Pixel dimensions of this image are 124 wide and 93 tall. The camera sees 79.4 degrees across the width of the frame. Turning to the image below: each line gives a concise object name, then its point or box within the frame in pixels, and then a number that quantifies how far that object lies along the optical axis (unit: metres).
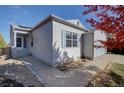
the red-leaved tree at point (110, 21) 2.86
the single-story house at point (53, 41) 5.48
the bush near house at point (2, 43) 12.06
